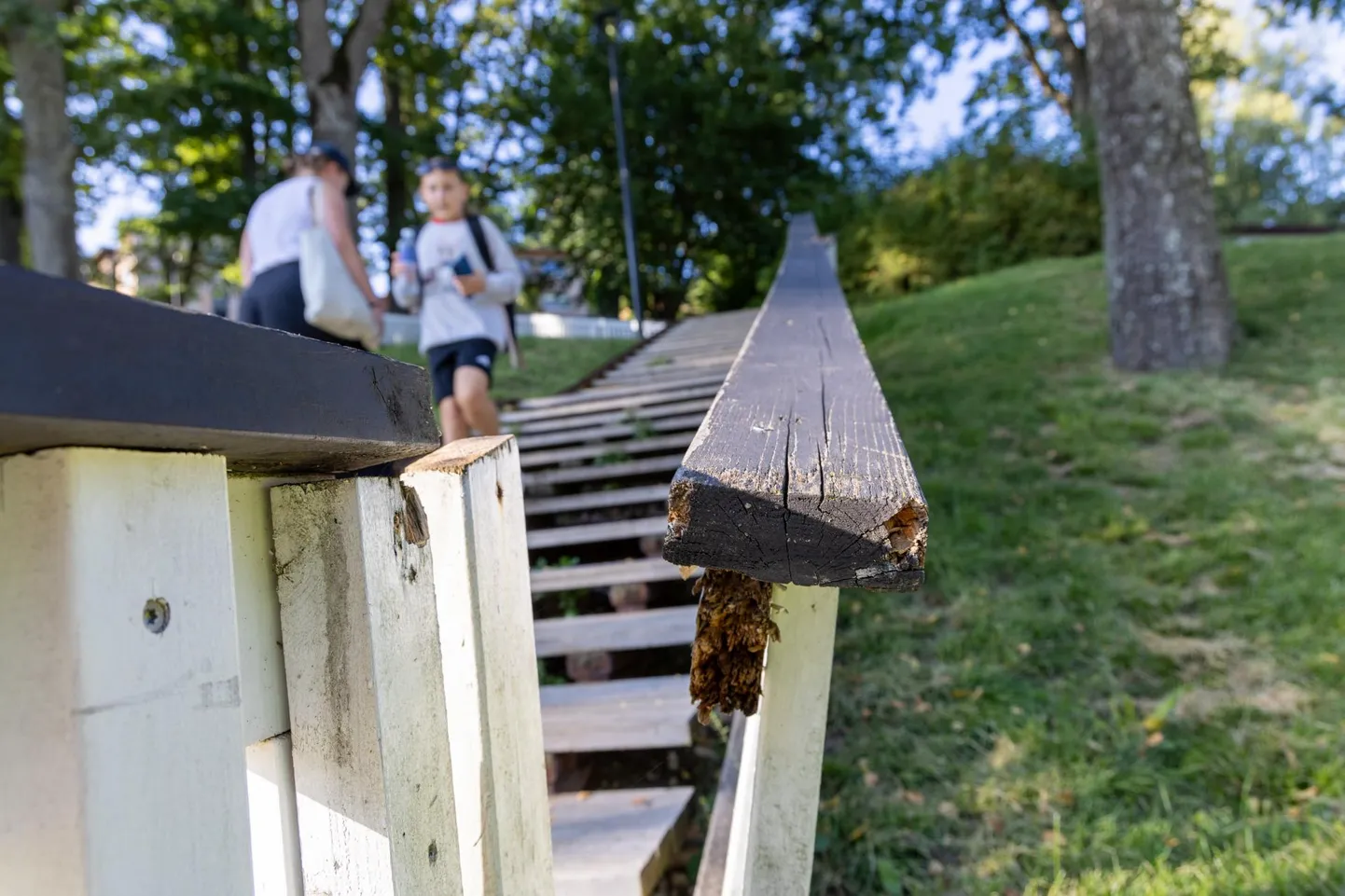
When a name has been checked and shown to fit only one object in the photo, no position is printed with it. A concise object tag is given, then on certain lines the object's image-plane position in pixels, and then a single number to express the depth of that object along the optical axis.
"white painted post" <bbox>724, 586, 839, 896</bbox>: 1.08
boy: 3.82
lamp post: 10.52
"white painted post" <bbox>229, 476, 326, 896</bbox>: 0.81
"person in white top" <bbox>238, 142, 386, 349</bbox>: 3.36
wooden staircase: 2.05
